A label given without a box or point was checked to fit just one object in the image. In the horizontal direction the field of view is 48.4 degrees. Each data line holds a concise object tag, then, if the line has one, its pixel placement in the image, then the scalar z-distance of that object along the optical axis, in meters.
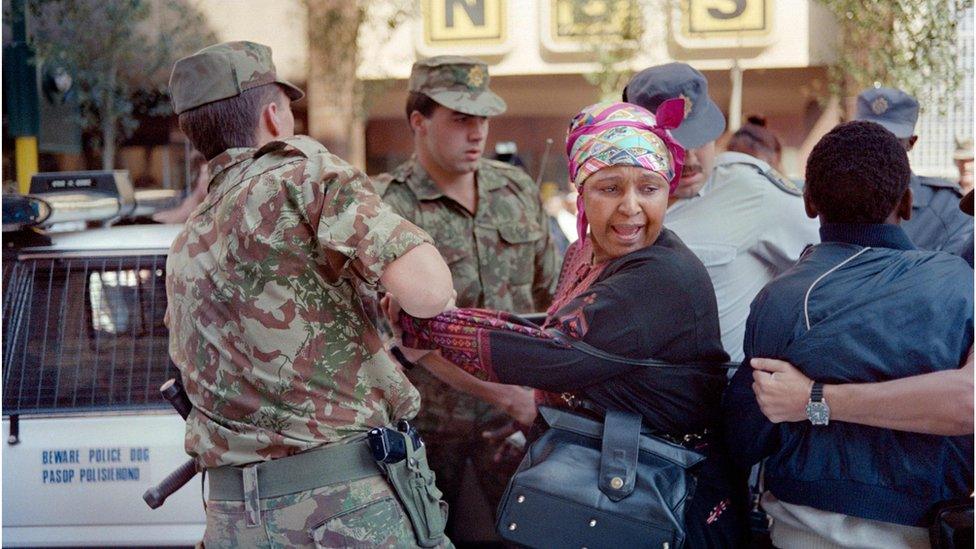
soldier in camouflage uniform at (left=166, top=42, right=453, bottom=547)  2.15
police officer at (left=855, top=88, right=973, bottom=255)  3.54
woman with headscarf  2.22
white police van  3.16
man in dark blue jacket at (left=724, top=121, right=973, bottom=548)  2.04
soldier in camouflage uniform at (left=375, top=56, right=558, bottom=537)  3.46
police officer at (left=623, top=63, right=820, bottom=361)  2.73
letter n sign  16.48
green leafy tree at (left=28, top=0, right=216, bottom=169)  11.39
